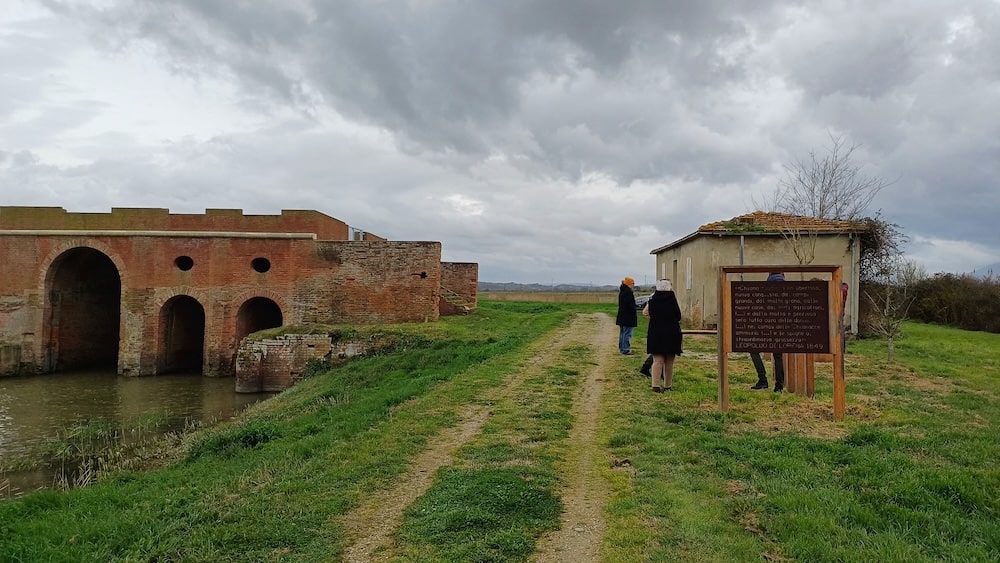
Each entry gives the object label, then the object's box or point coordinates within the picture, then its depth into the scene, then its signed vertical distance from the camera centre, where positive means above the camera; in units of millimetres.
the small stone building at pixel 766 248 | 17641 +1786
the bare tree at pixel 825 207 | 18391 +3244
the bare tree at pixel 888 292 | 14273 +448
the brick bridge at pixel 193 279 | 21109 +496
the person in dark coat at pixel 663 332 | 8516 -437
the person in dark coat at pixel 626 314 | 13184 -289
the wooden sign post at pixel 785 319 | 7207 -187
